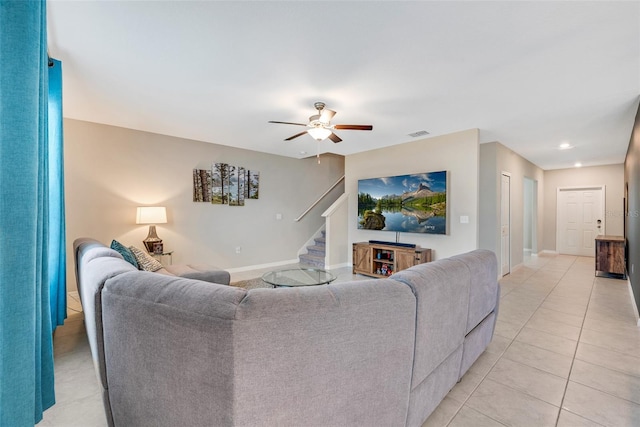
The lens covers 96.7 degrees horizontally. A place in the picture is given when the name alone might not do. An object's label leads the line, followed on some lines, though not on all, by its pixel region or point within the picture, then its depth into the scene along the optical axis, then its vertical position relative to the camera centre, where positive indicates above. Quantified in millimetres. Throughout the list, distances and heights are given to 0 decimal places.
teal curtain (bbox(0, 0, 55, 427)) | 919 +29
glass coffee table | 3322 -832
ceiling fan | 3188 +1028
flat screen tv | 4626 +158
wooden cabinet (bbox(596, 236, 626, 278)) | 5109 -785
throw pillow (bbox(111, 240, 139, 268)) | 2920 -428
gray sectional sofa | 985 -540
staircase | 6047 -963
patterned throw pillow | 3171 -580
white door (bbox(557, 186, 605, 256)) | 7402 -177
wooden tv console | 4723 -811
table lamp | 4199 -99
